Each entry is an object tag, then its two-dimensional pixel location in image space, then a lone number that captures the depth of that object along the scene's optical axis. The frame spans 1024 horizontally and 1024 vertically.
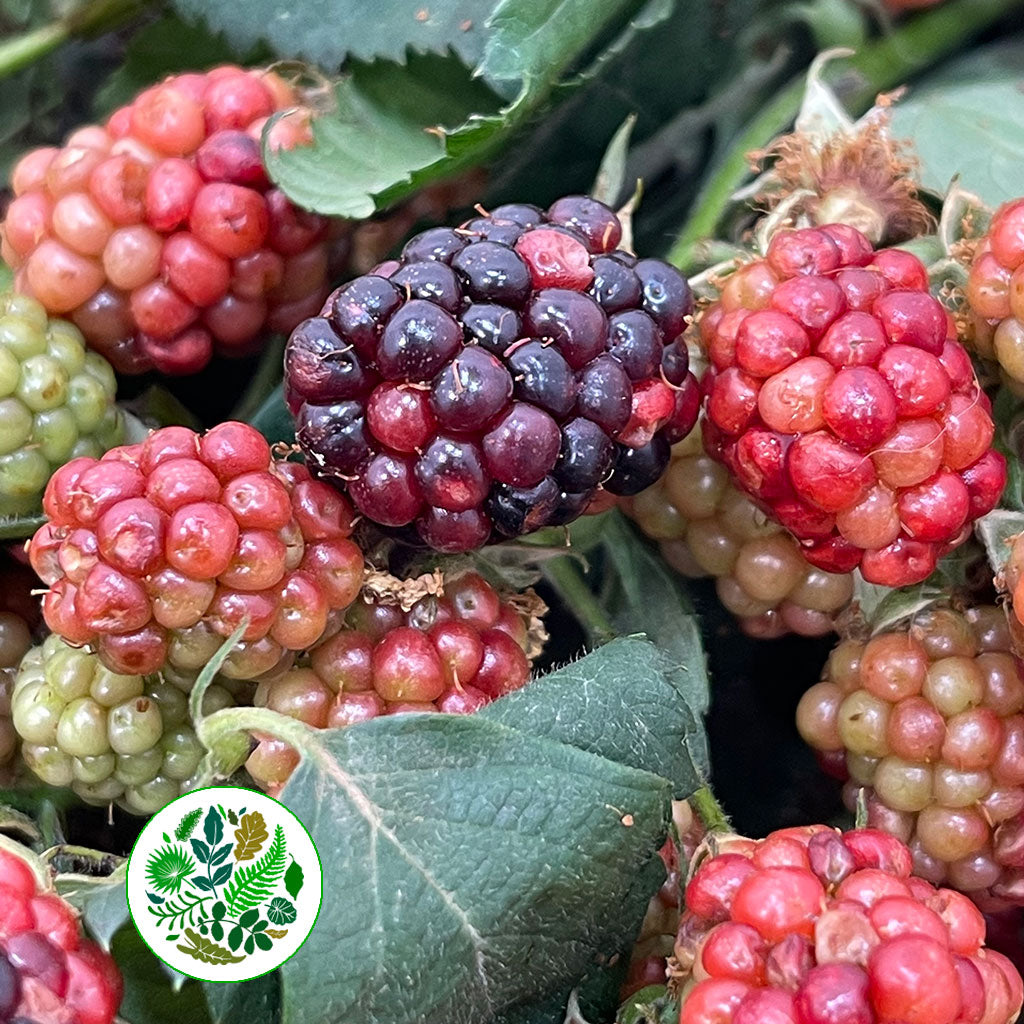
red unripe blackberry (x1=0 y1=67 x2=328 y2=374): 0.12
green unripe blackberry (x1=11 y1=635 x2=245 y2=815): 0.11
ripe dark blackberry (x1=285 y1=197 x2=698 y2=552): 0.11
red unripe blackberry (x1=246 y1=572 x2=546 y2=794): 0.11
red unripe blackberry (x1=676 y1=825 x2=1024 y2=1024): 0.10
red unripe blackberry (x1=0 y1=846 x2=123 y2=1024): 0.10
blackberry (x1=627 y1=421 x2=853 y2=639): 0.12
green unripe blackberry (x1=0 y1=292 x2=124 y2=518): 0.12
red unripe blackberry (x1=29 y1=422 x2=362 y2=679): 0.11
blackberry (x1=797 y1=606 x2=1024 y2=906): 0.12
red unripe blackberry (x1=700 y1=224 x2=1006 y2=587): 0.11
